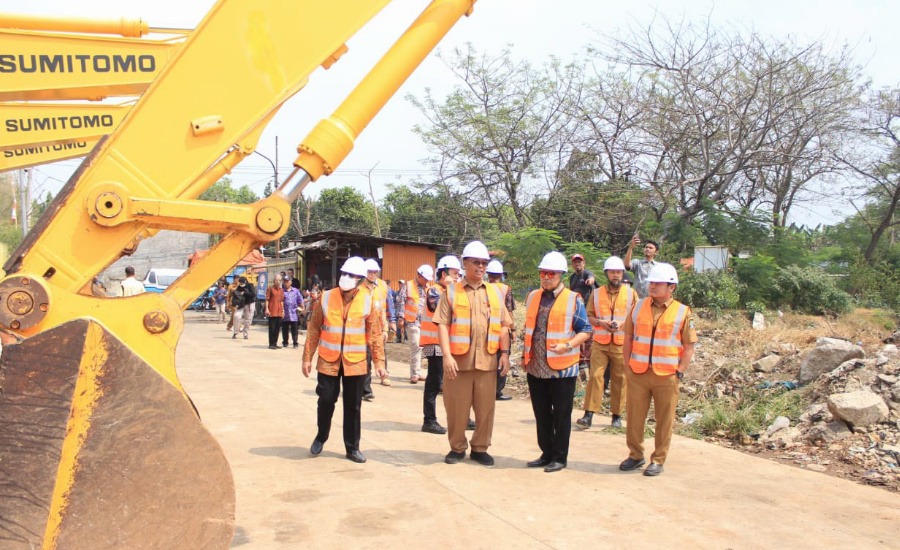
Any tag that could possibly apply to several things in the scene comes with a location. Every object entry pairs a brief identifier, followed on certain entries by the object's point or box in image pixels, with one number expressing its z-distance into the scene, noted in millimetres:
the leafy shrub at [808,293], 14852
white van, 35219
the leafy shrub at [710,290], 14367
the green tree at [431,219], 27281
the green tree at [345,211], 45219
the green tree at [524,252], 18391
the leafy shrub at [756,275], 14953
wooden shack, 25155
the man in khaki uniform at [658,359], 6113
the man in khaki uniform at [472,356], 6477
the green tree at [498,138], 24323
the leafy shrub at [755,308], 14188
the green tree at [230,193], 57175
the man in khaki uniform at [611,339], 7926
